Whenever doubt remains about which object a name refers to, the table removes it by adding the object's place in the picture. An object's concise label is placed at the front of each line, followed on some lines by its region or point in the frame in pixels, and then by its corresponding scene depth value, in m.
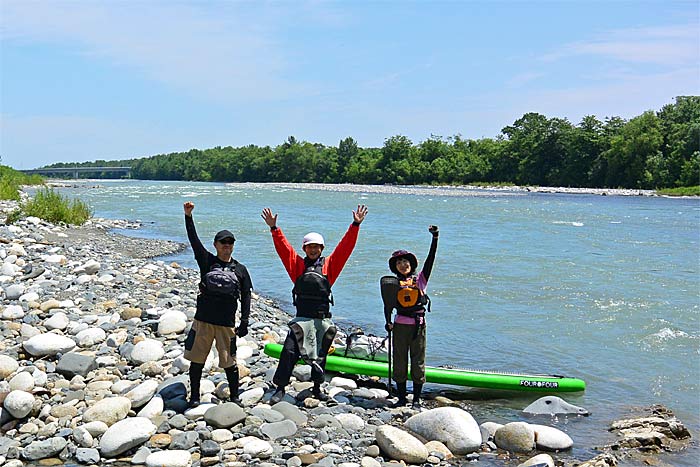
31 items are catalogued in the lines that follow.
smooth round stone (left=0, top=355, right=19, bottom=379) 6.25
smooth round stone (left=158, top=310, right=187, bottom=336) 7.87
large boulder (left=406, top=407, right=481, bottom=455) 5.59
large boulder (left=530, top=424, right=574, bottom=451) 5.88
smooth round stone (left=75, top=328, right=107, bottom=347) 7.32
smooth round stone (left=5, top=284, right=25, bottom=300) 9.17
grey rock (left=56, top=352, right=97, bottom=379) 6.45
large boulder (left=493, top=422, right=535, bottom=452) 5.77
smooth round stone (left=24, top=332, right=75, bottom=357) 6.86
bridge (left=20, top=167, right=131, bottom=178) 154.00
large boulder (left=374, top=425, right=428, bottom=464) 5.23
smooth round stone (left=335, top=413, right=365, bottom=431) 5.75
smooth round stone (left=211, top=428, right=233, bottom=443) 5.32
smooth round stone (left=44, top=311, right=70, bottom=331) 7.82
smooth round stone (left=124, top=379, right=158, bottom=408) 5.76
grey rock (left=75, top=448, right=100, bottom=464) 4.99
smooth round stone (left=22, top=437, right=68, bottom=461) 5.02
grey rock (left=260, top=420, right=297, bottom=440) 5.44
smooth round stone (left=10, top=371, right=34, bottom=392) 5.94
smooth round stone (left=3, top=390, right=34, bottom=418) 5.52
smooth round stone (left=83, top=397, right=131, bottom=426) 5.45
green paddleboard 7.27
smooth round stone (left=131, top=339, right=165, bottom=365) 6.85
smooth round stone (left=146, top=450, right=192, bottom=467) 4.89
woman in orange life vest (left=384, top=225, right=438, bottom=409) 6.21
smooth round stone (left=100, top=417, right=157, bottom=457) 5.08
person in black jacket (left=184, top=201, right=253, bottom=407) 5.74
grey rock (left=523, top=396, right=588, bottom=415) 6.96
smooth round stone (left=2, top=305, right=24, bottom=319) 8.20
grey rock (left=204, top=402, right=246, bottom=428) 5.50
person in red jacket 6.19
